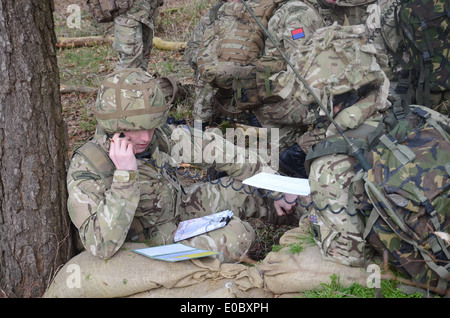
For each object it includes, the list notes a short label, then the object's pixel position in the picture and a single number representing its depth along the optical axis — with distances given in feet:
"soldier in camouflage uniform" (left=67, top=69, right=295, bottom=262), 10.23
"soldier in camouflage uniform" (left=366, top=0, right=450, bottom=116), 16.57
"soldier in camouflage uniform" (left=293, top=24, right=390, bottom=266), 9.67
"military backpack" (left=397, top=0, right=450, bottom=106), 16.25
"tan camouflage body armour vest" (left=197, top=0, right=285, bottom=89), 19.69
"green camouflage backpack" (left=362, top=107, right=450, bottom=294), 8.50
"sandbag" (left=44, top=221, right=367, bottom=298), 10.34
